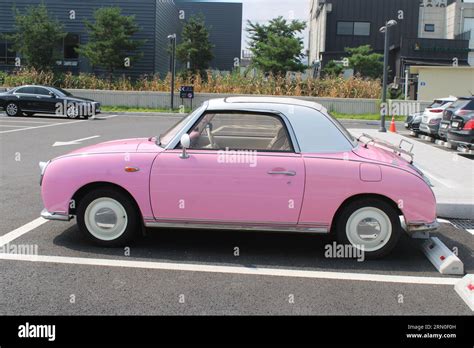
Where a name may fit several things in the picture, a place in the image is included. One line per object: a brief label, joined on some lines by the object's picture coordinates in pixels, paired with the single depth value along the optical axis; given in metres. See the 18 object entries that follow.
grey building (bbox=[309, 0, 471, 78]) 43.50
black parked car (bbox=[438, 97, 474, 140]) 14.09
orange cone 20.30
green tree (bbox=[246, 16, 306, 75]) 35.31
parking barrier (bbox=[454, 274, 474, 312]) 4.35
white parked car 17.62
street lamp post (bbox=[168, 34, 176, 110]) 28.23
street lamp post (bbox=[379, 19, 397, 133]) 19.12
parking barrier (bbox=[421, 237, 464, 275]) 5.05
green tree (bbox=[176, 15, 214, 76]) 41.16
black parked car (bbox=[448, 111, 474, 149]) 13.61
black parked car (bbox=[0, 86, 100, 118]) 23.92
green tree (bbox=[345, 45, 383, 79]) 40.25
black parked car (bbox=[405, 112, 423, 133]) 19.58
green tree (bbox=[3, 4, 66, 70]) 32.62
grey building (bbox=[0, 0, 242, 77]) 37.25
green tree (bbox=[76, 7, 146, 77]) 32.38
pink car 5.22
